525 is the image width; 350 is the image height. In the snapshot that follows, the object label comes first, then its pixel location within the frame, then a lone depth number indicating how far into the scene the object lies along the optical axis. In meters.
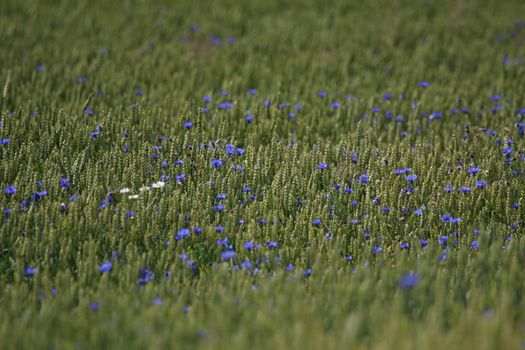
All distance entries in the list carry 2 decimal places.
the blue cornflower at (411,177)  9.63
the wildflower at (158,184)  9.05
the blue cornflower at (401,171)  9.75
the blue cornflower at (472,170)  9.86
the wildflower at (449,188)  9.44
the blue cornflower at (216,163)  9.80
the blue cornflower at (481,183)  9.47
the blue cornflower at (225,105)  12.41
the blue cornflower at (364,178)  9.73
